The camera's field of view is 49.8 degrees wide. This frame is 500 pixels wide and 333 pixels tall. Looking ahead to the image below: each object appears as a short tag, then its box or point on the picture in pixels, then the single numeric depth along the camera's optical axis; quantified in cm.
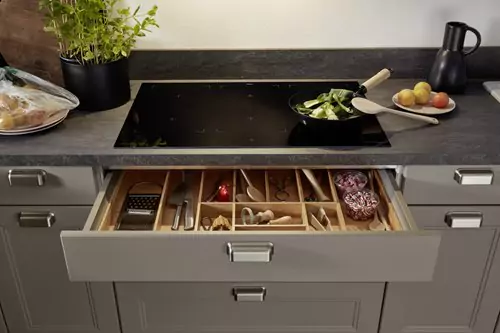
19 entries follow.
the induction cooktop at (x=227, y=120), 146
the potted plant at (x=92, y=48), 146
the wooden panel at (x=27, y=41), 171
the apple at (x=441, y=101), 159
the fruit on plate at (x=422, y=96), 160
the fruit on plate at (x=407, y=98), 159
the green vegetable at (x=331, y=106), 150
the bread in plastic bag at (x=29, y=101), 144
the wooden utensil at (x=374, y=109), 147
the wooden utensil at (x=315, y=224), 139
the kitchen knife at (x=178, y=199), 142
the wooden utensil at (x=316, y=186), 150
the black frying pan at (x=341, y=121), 145
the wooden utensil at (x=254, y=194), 149
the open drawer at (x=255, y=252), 121
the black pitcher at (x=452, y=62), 164
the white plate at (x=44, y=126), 143
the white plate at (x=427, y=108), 157
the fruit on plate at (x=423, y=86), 161
